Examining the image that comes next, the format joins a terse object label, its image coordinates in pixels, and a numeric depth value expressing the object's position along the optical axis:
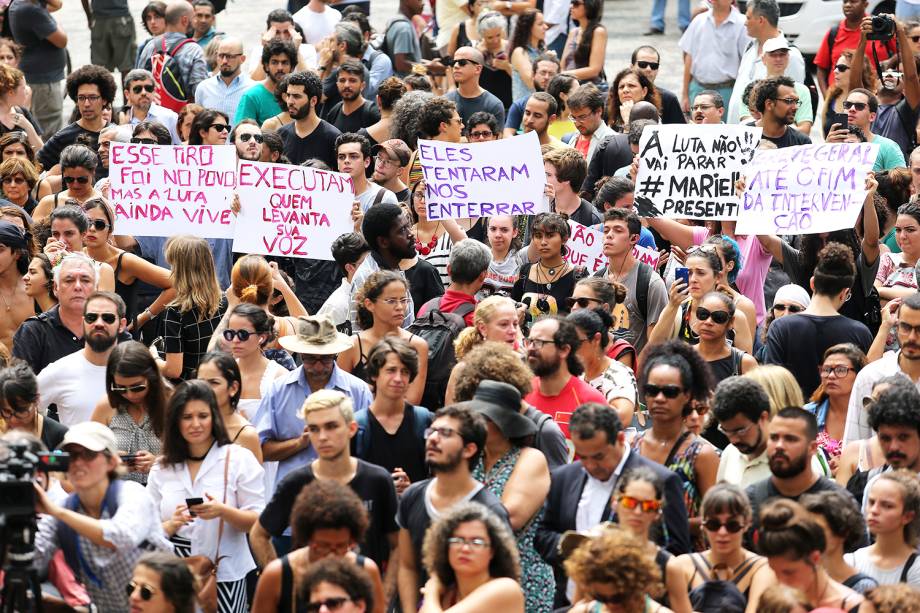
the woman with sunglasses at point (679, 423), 13.41
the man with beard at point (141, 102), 25.90
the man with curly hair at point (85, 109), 24.37
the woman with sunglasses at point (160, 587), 11.41
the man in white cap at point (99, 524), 12.48
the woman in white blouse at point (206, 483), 13.42
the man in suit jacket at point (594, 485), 12.52
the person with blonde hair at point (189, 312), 17.20
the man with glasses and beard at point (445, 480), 12.34
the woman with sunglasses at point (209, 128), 23.28
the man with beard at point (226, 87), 27.59
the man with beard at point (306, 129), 23.63
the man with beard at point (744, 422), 13.65
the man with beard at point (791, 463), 12.97
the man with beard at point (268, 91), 26.28
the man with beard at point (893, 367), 15.16
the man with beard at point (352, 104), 25.53
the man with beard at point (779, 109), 22.87
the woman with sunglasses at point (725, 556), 11.89
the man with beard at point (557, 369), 14.56
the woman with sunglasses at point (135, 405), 14.58
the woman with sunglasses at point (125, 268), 19.06
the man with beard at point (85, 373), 15.62
